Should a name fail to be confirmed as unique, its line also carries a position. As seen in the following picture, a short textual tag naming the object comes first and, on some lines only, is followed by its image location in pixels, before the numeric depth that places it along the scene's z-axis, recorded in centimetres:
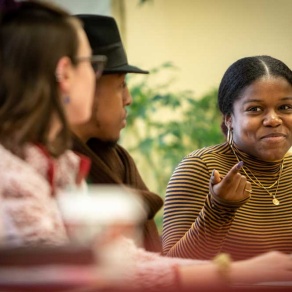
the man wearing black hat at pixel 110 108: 385
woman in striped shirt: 402
